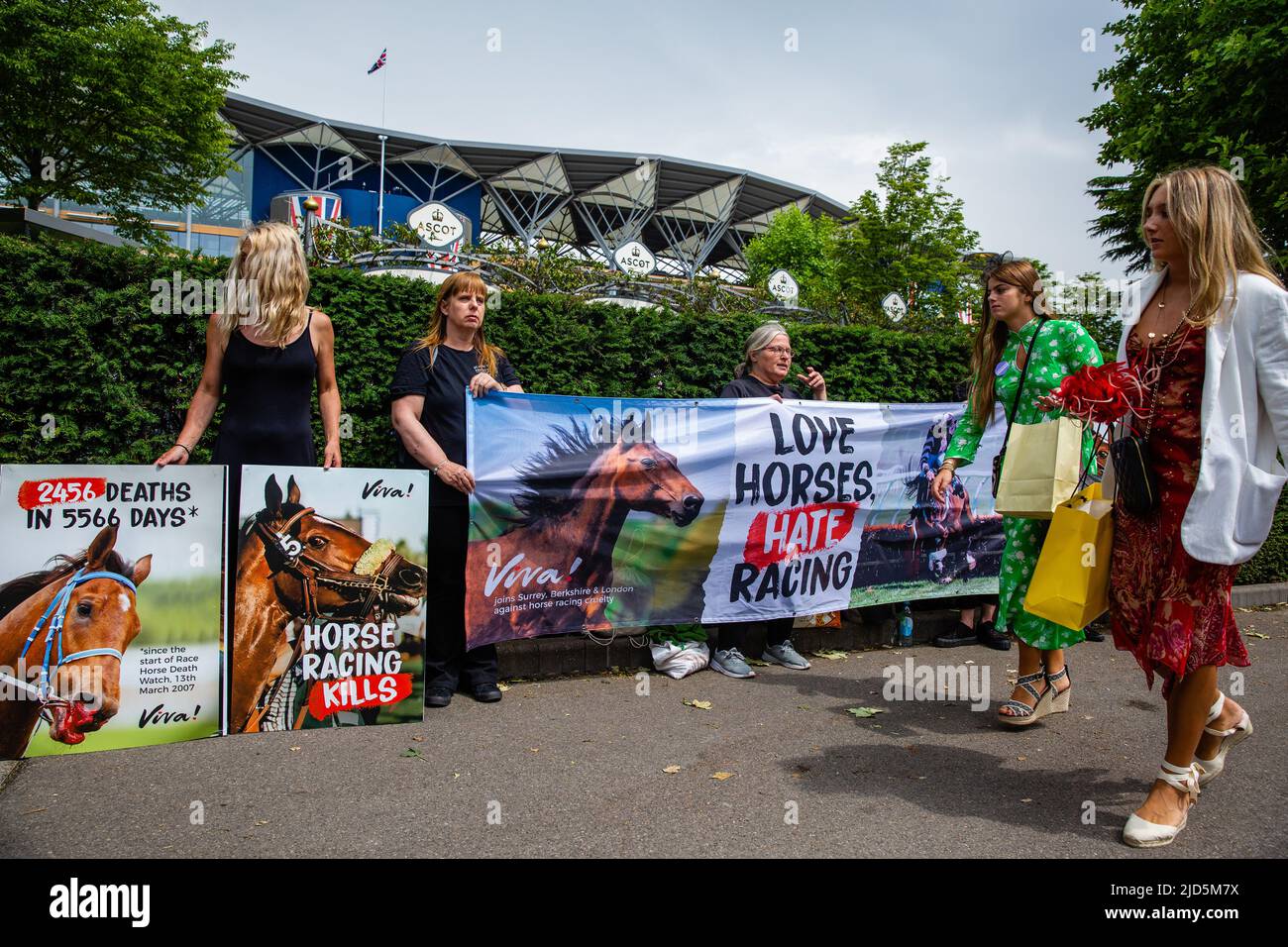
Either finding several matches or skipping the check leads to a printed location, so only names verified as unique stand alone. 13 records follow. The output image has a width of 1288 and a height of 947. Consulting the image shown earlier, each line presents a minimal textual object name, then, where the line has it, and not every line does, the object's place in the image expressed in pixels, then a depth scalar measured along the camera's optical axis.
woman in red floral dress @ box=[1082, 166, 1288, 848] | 2.93
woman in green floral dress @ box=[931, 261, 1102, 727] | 4.21
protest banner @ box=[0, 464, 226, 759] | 3.49
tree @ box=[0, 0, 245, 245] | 24.19
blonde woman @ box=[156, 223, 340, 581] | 4.06
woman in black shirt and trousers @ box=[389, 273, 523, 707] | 4.58
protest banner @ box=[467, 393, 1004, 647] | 4.82
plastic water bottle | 6.19
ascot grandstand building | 62.50
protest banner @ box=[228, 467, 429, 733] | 3.92
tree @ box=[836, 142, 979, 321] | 34.16
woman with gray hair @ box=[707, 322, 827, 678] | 5.53
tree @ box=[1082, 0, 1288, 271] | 15.21
